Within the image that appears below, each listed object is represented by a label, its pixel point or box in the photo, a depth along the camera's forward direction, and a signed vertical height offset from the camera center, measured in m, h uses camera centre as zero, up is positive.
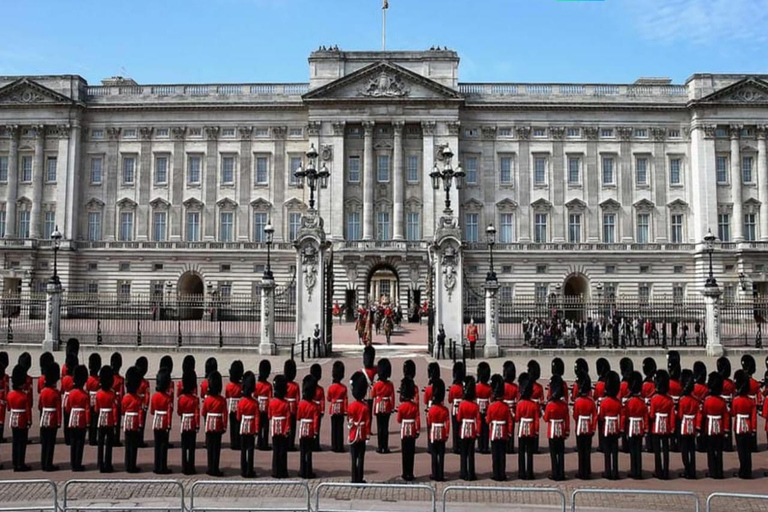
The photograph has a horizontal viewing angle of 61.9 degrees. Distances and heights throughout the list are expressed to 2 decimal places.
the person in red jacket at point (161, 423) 9.64 -1.91
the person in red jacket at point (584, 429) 9.51 -1.96
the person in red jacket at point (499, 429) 9.39 -1.95
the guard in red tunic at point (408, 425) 9.31 -1.90
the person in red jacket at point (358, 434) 9.04 -1.94
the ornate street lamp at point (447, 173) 24.41 +4.77
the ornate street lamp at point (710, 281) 25.91 +0.67
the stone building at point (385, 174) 50.75 +9.98
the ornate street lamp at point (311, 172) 24.65 +4.87
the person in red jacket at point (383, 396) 10.77 -1.68
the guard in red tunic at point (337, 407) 10.75 -1.86
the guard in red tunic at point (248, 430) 9.38 -1.95
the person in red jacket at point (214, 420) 9.54 -1.86
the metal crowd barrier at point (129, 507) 7.67 -2.57
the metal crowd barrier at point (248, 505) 6.75 -2.54
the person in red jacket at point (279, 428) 9.40 -1.92
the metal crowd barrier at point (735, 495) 6.06 -1.93
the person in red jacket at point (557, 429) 9.40 -1.96
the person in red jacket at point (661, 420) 9.58 -1.86
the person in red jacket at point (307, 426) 9.38 -1.90
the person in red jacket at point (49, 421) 9.77 -1.92
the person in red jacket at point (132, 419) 9.70 -1.86
